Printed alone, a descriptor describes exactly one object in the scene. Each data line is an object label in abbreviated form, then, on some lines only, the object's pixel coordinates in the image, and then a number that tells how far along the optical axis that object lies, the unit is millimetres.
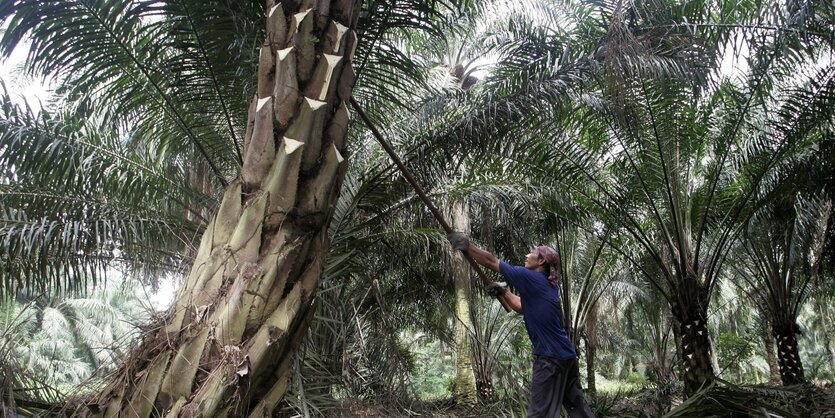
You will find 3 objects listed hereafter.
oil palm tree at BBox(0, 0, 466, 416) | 2467
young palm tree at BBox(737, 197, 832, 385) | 9391
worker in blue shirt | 4016
